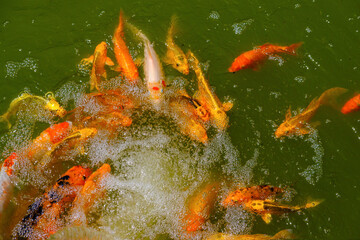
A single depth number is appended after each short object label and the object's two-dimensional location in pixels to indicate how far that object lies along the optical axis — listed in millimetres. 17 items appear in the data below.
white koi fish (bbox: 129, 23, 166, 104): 4125
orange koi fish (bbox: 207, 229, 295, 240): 3580
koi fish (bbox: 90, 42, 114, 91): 4141
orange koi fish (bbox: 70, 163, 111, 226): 3723
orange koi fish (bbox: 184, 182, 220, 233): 3664
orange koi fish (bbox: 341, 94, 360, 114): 4023
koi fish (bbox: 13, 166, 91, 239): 3576
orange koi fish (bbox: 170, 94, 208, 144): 3973
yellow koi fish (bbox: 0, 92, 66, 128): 4121
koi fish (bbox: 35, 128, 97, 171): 3881
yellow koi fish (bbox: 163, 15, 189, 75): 4223
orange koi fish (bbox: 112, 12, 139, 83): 4137
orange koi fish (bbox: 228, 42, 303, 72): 4160
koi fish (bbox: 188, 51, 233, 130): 3945
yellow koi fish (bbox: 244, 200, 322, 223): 3500
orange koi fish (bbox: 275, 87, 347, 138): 3965
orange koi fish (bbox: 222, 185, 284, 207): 3625
